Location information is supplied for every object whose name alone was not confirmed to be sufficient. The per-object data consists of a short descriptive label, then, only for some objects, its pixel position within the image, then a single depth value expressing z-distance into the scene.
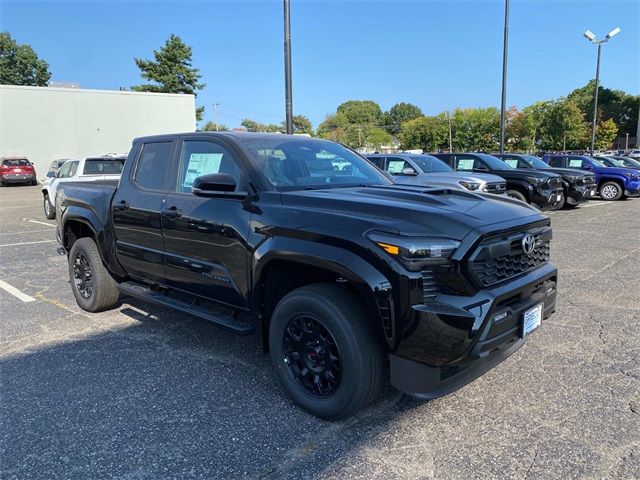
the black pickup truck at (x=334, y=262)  2.67
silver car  10.88
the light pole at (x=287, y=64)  10.38
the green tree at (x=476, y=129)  72.19
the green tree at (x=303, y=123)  107.68
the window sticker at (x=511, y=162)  15.02
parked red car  26.06
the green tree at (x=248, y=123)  104.89
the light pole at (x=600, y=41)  27.34
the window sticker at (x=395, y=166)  12.49
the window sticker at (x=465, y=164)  14.23
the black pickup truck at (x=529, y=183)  12.73
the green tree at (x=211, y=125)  88.43
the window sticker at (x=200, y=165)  3.92
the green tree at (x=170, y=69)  50.94
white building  30.53
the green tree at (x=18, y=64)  64.94
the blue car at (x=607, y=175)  17.14
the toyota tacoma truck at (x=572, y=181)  14.35
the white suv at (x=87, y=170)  12.79
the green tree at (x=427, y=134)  88.50
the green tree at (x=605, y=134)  70.56
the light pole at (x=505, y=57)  19.72
